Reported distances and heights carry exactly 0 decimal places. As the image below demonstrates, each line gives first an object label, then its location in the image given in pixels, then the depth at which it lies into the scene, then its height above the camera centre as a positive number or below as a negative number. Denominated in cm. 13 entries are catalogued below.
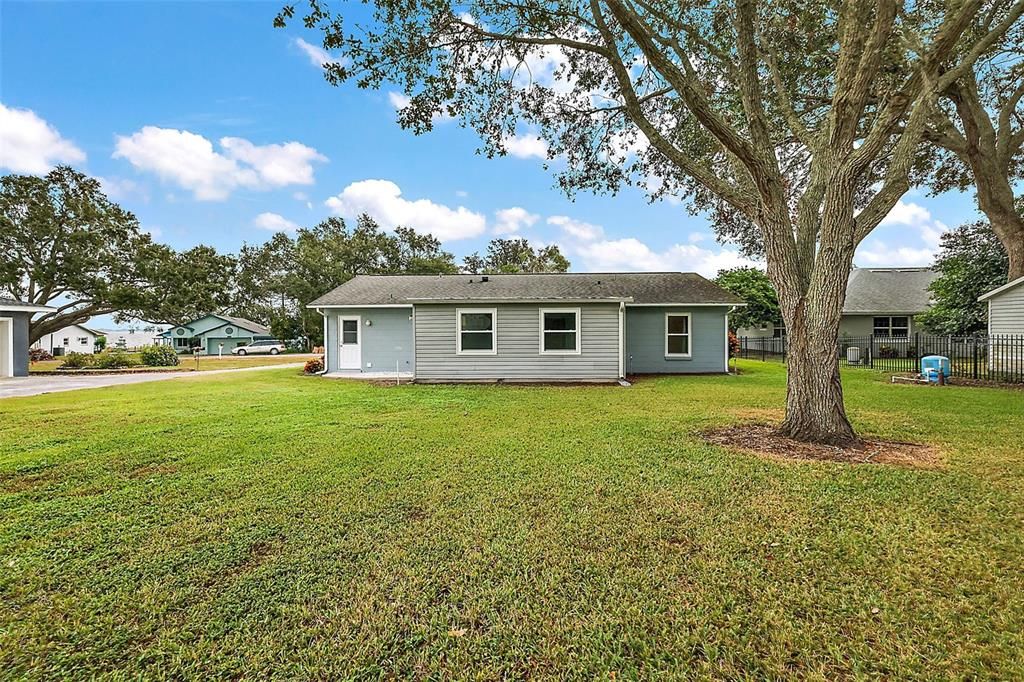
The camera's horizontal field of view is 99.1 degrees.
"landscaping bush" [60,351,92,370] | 1826 -47
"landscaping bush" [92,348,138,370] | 1845 -47
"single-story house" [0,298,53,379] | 1606 +54
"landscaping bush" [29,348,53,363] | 2722 -31
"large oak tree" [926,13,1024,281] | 1173 +583
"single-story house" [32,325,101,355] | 3934 +94
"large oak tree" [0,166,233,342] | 2238 +509
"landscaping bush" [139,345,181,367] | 1961 -30
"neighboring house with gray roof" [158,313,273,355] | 4125 +142
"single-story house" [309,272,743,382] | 1217 +58
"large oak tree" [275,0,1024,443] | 541 +440
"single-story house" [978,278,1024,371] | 1173 +32
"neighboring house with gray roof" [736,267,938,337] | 2202 +189
